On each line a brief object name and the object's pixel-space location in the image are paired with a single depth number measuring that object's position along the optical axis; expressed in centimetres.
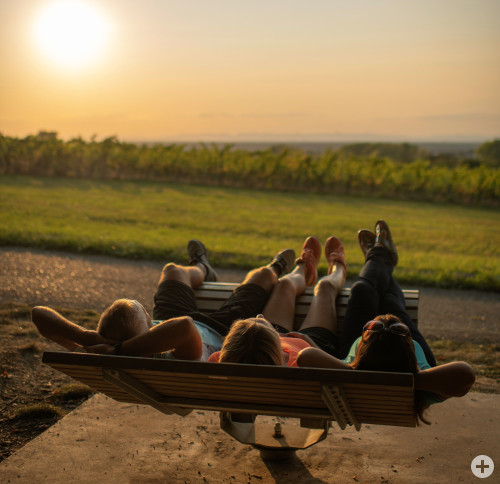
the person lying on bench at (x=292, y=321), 210
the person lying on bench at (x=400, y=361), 195
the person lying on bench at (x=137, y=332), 219
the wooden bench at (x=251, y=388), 180
